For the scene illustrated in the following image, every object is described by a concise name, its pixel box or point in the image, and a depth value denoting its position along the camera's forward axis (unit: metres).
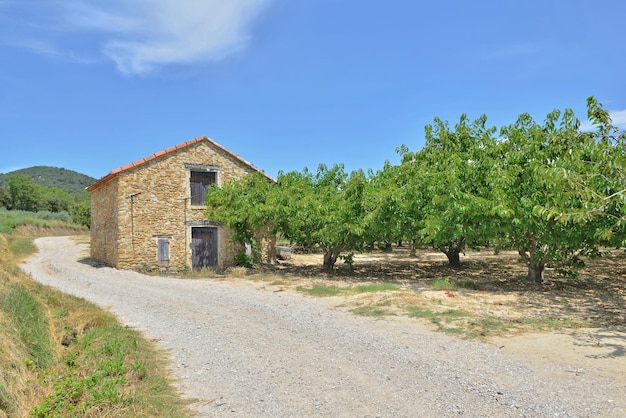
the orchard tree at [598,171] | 8.35
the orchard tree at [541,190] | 11.10
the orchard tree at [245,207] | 19.08
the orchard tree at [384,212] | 16.23
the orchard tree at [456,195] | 12.96
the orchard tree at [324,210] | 17.47
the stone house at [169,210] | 19.23
